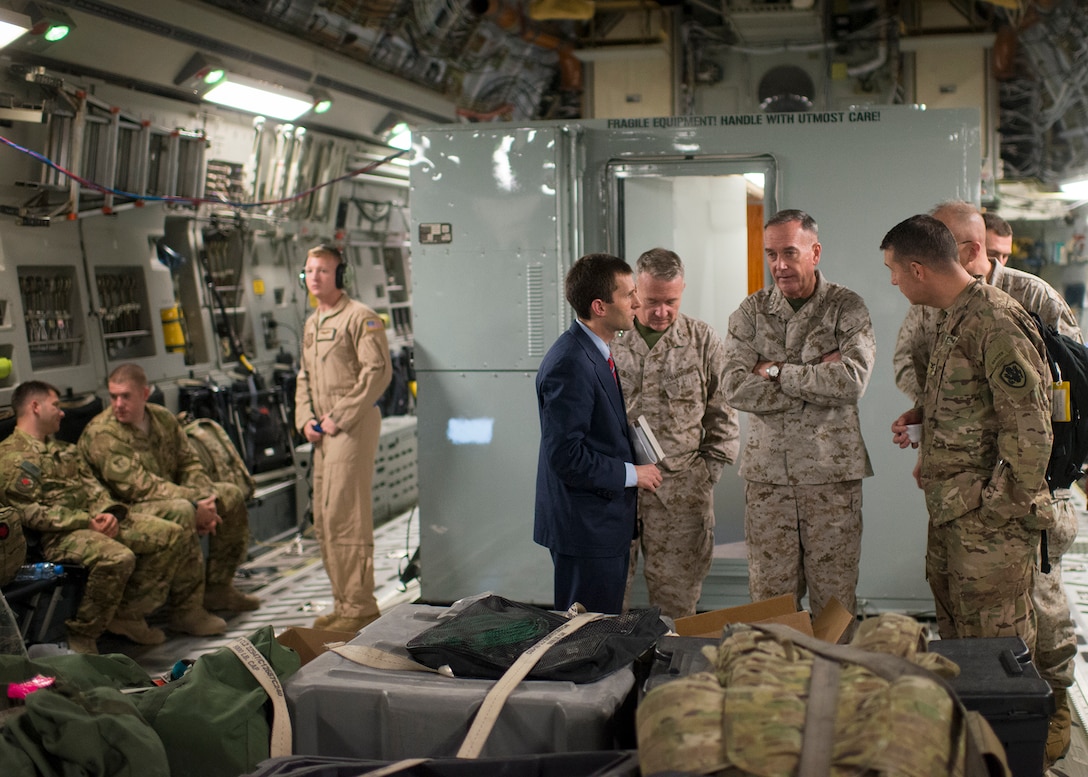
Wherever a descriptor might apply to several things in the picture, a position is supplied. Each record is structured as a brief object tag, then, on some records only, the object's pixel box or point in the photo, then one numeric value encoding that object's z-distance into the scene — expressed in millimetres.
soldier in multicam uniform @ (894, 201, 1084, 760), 3525
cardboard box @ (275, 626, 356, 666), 2898
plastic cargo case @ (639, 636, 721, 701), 2305
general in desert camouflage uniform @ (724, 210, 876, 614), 3873
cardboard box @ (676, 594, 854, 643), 2916
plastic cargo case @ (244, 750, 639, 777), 2098
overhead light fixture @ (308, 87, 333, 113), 7457
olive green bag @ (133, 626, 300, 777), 2318
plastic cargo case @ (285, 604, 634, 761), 2305
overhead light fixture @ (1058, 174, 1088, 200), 8482
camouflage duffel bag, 1744
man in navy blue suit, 3340
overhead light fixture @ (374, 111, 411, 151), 8828
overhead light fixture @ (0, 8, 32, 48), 4770
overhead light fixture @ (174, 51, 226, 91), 6367
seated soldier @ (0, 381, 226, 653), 4805
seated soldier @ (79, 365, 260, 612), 5406
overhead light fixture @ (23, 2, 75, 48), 5078
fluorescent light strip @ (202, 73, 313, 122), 6684
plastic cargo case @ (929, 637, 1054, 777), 2219
